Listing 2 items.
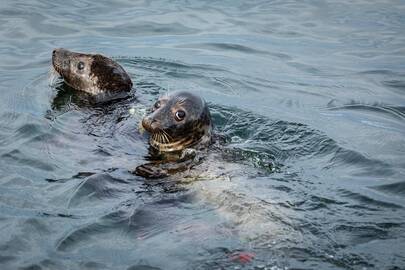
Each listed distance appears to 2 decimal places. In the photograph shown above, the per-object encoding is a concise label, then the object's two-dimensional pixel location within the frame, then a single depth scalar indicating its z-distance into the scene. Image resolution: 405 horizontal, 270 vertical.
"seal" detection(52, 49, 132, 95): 17.06
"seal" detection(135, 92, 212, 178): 13.40
